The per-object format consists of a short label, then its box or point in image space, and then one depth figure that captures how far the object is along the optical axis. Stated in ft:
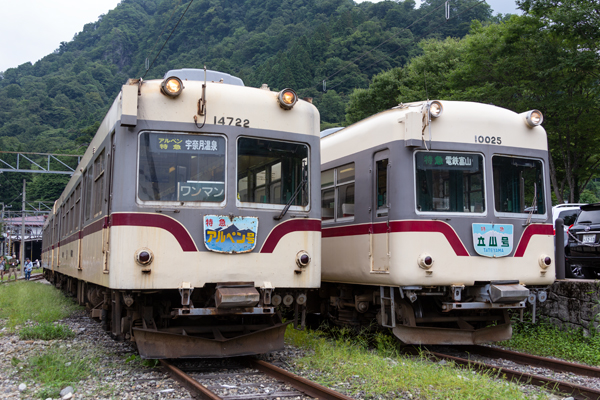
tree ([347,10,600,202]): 55.47
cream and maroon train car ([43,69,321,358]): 20.57
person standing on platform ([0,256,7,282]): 143.28
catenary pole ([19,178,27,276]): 121.71
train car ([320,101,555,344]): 24.76
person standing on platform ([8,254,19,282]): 127.34
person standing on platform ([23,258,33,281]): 114.23
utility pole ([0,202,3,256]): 224.94
